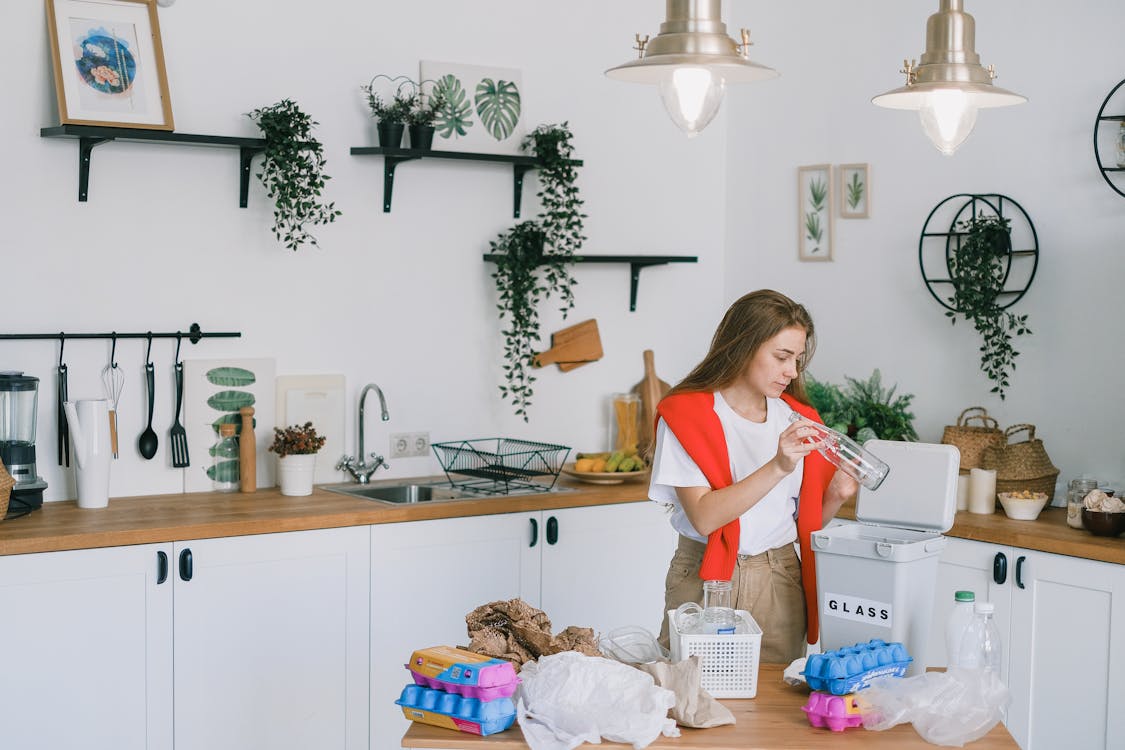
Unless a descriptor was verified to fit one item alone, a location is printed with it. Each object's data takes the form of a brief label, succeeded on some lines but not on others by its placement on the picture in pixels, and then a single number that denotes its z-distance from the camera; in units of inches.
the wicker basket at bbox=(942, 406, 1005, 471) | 153.6
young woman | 108.5
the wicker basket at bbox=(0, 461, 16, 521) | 129.0
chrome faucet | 163.6
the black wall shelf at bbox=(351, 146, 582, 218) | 160.0
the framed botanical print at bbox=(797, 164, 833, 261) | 182.4
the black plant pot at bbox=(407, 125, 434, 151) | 162.6
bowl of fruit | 166.9
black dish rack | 163.6
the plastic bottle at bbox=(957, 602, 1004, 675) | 89.2
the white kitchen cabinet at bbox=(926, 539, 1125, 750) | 128.3
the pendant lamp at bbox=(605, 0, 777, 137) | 78.3
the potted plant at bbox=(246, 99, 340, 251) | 149.8
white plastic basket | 89.4
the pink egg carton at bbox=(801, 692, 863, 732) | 83.0
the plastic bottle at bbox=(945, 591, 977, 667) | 89.5
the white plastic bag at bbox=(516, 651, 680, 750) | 80.1
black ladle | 150.3
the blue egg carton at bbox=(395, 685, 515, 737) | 81.4
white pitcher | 139.7
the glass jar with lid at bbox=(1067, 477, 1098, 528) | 137.6
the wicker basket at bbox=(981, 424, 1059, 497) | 148.6
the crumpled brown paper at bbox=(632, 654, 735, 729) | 83.4
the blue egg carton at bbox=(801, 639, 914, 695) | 84.4
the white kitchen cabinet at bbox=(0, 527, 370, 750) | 123.6
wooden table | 80.7
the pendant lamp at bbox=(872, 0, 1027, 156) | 90.6
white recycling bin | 94.7
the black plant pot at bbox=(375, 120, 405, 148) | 160.6
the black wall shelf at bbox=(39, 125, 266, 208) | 139.2
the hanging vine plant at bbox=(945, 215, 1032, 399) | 155.0
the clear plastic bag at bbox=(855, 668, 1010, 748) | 82.0
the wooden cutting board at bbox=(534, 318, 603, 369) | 181.5
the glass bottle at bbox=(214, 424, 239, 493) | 155.1
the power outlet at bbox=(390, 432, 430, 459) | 169.5
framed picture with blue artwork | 142.3
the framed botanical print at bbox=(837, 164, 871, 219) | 176.6
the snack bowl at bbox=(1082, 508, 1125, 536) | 132.0
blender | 136.5
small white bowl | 144.4
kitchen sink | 161.1
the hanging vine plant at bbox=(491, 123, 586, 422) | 170.6
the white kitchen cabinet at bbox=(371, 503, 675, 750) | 146.4
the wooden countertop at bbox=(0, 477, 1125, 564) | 126.6
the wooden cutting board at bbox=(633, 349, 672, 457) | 187.2
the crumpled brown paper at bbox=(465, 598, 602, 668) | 89.4
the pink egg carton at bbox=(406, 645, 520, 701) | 82.0
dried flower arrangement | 153.9
